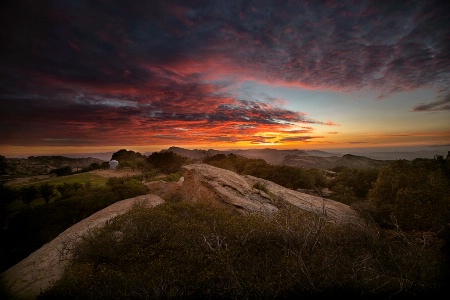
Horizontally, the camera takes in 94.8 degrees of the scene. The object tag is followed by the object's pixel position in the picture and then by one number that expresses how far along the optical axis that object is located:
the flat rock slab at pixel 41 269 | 7.78
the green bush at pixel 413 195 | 15.79
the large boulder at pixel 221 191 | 14.12
